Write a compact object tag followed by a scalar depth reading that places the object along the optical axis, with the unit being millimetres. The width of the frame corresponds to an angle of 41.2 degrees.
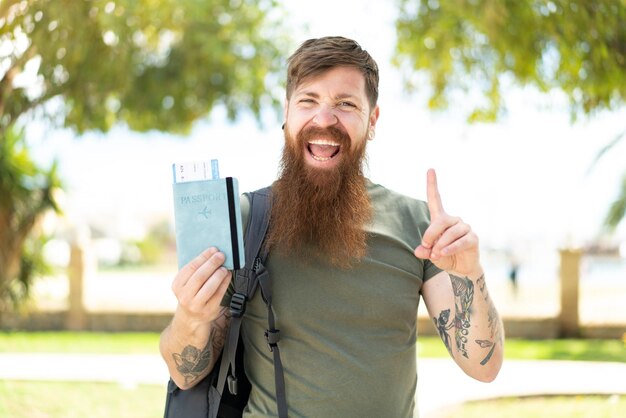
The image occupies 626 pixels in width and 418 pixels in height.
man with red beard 2465
